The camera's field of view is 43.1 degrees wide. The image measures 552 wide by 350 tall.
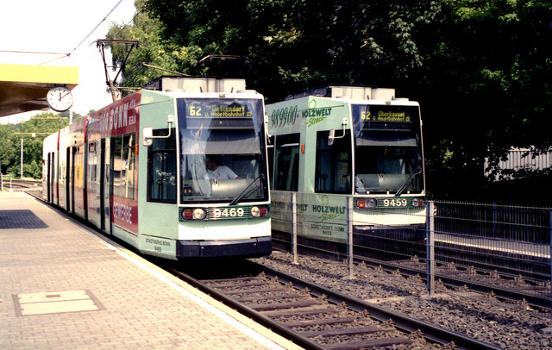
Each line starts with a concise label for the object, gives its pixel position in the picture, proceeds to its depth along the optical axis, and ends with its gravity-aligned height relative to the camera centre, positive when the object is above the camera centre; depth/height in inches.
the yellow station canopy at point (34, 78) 730.8 +100.7
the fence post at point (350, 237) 452.8 -43.2
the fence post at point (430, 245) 385.4 -41.7
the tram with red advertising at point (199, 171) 437.7 +0.3
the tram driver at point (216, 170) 442.0 +1.0
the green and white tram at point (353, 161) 518.0 +7.3
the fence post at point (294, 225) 518.0 -40.2
